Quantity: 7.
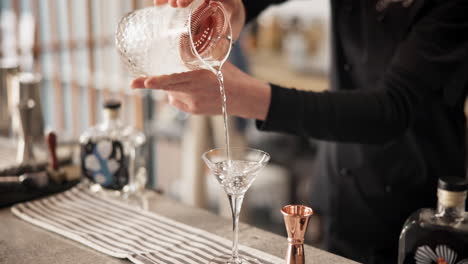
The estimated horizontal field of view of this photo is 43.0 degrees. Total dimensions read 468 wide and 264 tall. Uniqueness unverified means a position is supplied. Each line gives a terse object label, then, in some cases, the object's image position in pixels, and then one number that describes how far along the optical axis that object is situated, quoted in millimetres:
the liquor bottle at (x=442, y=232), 1069
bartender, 1390
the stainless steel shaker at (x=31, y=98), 1704
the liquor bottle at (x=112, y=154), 1554
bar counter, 1228
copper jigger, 1031
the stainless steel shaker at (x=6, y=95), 2104
